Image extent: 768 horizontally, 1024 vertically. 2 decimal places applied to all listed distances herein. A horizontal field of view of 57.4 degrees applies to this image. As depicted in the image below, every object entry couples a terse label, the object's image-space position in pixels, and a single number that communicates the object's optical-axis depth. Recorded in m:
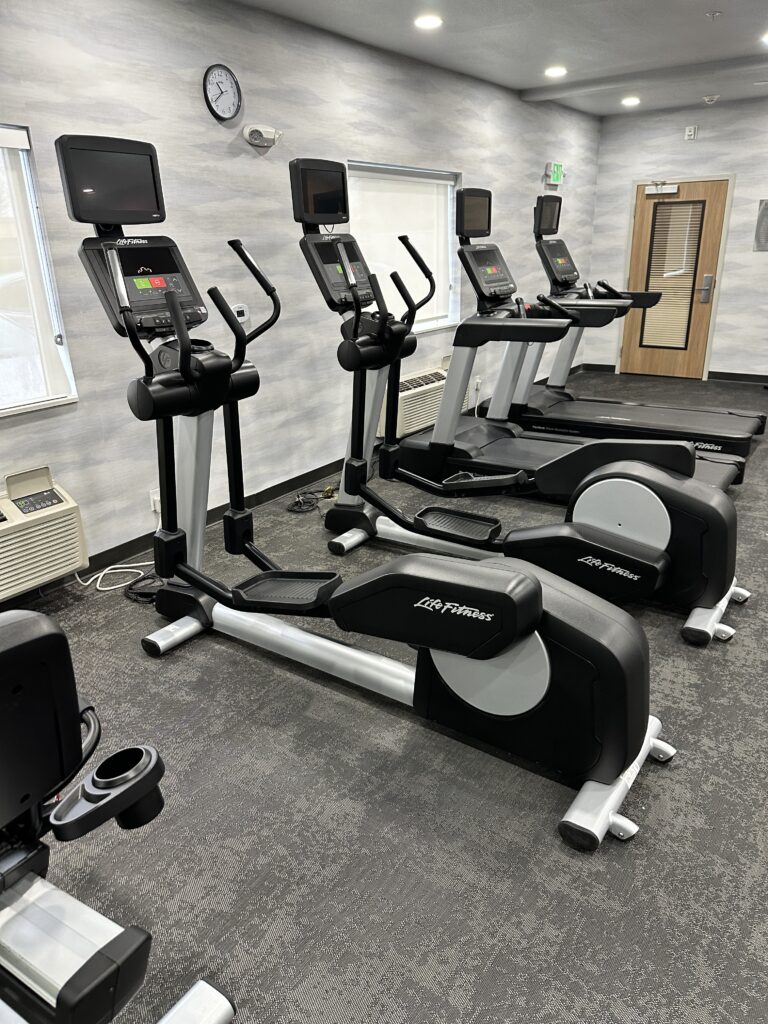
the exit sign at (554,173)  6.98
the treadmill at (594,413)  4.64
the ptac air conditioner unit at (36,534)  2.99
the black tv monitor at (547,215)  5.34
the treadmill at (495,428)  3.74
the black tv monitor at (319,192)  3.23
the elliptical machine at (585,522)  2.82
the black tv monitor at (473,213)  4.31
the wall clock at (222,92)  3.66
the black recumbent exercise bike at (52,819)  1.12
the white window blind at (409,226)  5.13
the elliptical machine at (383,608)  1.88
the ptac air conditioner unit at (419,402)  5.48
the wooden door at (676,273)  7.50
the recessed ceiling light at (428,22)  4.10
